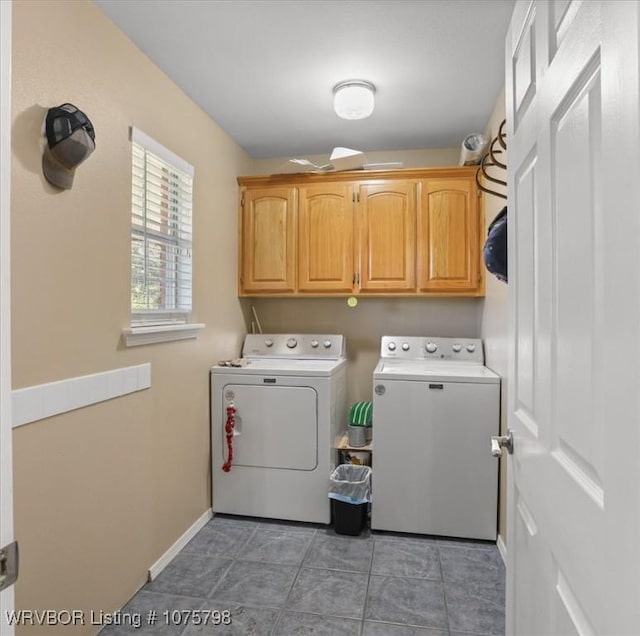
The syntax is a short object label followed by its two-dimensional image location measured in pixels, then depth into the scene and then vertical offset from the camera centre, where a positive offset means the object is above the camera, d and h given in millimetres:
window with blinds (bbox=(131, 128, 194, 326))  2033 +407
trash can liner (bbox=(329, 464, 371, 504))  2545 -1036
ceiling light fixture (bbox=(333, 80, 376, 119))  2359 +1163
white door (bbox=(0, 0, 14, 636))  590 +0
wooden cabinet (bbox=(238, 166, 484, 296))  2975 +558
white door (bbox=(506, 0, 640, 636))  535 -9
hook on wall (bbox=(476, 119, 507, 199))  1763 +898
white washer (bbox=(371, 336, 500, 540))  2479 -804
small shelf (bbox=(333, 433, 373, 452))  2908 -895
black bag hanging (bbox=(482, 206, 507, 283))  1489 +229
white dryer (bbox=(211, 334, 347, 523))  2680 -786
